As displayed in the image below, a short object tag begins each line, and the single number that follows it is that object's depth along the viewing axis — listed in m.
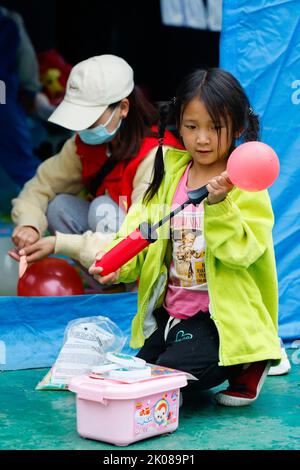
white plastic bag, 5.27
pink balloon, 4.04
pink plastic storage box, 4.20
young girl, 4.62
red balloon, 6.20
